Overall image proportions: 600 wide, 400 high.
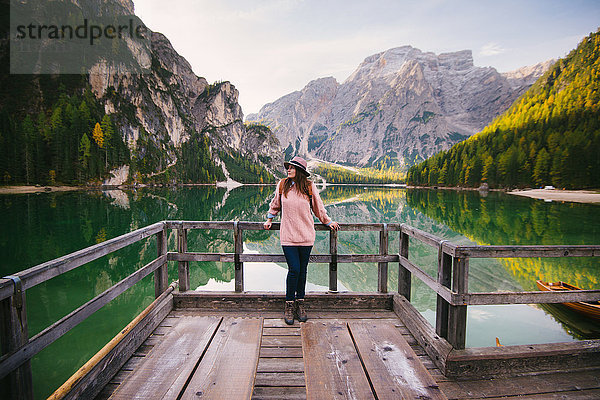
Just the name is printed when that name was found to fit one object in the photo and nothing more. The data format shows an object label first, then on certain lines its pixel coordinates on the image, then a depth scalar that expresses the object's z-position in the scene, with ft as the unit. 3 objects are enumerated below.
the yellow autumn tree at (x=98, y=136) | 316.40
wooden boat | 29.76
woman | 14.62
